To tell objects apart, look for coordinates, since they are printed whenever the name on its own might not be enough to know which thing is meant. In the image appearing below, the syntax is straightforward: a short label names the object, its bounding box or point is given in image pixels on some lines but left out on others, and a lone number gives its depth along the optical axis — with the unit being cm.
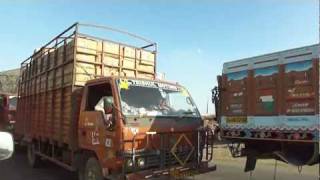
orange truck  422
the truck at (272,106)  356
